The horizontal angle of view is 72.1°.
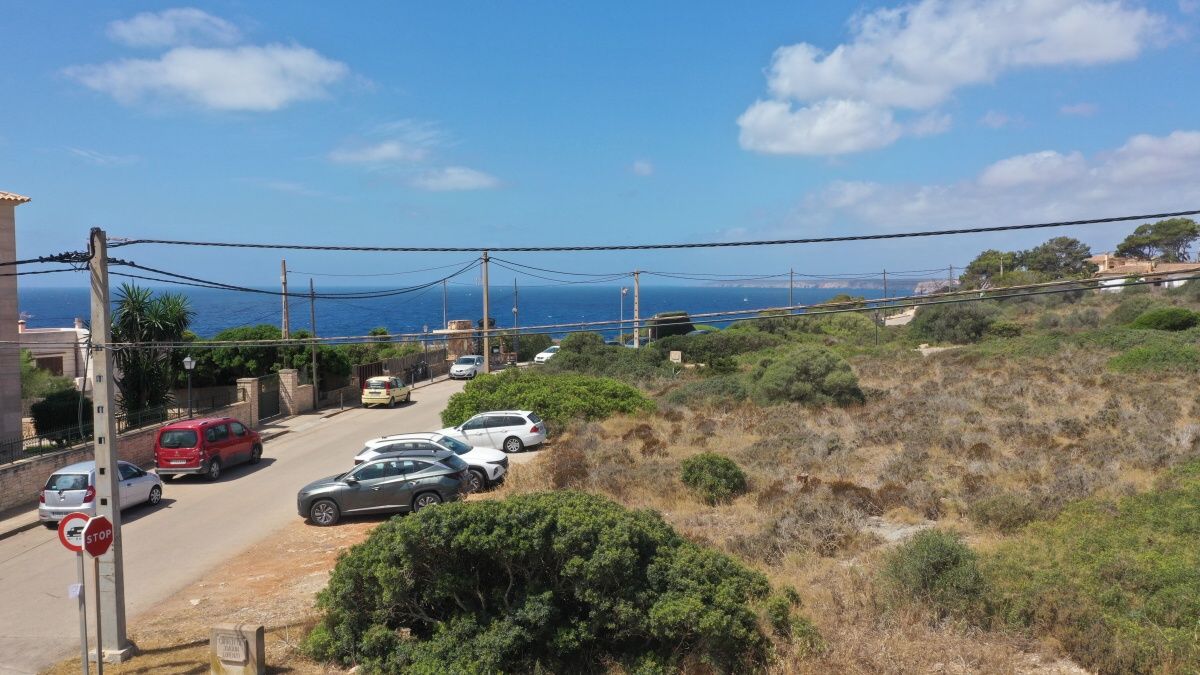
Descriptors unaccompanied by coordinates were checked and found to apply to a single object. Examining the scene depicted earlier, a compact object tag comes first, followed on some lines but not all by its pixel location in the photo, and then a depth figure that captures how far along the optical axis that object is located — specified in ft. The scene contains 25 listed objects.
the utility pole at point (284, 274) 116.06
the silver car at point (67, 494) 59.26
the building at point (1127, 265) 248.93
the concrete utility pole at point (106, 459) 34.65
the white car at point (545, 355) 170.82
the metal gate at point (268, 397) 108.88
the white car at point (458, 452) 65.10
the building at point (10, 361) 85.10
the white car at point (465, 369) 166.50
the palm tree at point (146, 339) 91.50
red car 75.20
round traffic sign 30.91
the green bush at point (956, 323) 181.68
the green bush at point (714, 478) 55.98
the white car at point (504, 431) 83.15
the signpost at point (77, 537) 30.19
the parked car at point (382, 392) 124.77
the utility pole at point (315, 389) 118.21
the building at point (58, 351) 124.88
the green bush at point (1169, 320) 142.41
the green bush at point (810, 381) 97.35
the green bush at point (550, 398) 94.58
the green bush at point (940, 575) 33.35
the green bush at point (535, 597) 29.81
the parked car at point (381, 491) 58.18
